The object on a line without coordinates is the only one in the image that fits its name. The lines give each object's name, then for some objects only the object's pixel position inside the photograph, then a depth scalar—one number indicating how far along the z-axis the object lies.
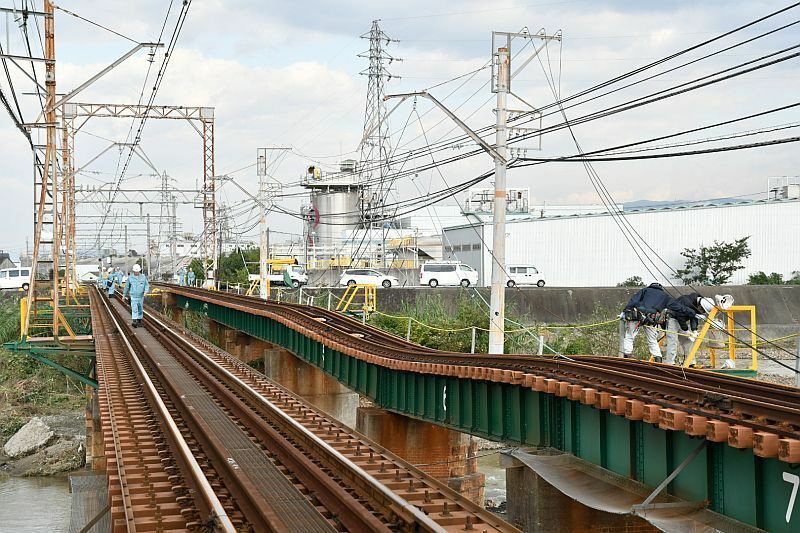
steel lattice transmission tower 70.75
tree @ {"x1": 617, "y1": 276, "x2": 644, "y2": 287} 61.91
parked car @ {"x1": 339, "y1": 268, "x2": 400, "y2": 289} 61.16
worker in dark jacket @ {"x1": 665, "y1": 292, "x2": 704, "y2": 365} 19.22
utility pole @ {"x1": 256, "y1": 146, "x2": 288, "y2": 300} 44.53
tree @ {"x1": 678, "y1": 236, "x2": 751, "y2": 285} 62.09
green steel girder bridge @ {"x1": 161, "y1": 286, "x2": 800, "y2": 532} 8.80
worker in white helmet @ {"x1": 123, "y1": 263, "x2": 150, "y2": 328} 30.16
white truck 73.38
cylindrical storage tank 113.75
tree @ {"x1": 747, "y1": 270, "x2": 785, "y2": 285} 60.97
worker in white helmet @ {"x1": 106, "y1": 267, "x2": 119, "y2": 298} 59.14
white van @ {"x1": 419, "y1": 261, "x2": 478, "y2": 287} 62.09
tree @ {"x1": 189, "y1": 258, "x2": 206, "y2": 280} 97.06
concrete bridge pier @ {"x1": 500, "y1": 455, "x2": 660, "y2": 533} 14.30
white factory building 65.12
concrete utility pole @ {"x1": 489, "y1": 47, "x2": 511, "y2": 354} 21.53
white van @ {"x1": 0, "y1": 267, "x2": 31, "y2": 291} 80.69
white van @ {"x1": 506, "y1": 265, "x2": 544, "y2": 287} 62.97
